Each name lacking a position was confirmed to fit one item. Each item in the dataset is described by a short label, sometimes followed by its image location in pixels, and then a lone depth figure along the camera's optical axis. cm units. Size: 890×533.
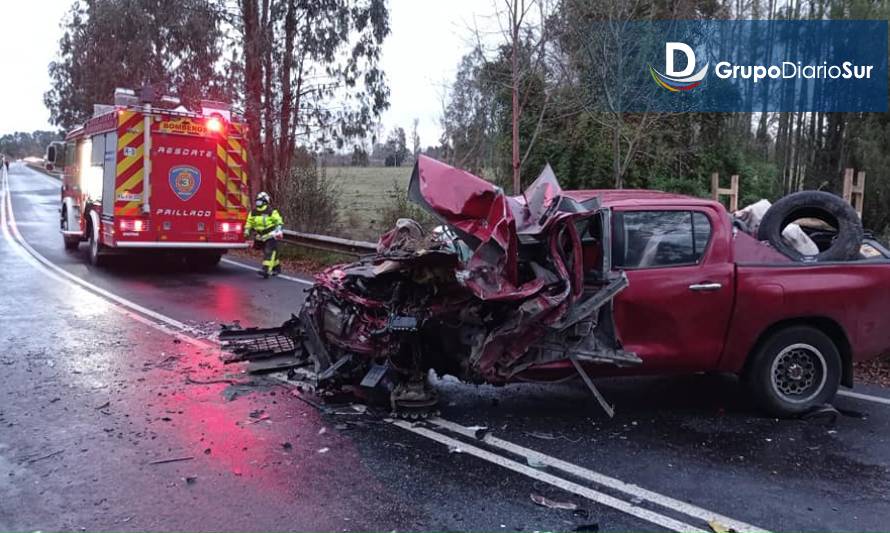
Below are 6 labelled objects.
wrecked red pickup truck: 501
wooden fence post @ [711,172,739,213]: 1430
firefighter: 1278
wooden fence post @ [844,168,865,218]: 1264
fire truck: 1277
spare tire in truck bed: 554
